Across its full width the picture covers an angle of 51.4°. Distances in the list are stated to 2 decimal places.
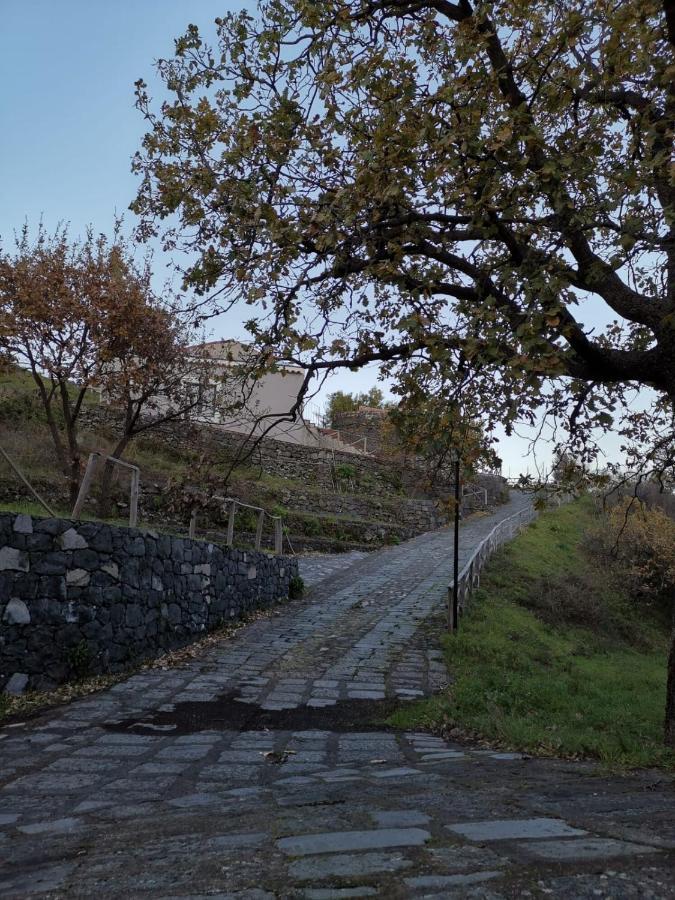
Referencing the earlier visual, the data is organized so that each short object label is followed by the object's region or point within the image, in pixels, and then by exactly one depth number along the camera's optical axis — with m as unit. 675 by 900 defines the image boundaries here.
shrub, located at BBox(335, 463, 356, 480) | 29.44
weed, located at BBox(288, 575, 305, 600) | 15.47
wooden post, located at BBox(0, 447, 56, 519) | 6.87
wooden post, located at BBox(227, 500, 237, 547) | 12.15
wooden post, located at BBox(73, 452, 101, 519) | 7.45
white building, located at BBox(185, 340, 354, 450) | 17.48
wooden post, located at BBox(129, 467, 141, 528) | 8.50
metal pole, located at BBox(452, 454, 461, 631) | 11.61
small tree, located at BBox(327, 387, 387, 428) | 45.78
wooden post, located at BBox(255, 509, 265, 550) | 13.97
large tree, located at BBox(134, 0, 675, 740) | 5.54
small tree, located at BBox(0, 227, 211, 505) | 13.86
